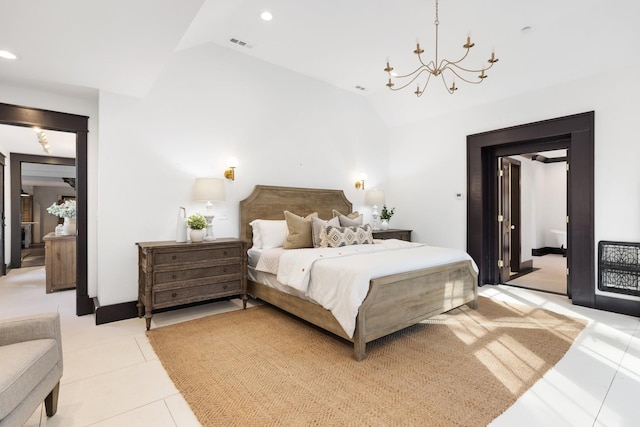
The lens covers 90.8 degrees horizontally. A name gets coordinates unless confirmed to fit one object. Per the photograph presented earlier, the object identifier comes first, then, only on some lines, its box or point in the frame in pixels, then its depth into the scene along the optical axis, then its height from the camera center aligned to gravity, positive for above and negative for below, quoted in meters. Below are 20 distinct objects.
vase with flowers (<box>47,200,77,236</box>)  5.13 -0.04
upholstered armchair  1.38 -0.74
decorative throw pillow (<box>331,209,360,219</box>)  4.78 -0.04
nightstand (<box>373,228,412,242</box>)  5.37 -0.39
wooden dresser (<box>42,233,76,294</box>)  4.63 -0.73
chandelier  4.52 +2.02
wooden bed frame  2.64 -0.84
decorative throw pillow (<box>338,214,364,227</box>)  4.47 -0.14
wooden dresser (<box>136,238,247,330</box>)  3.21 -0.65
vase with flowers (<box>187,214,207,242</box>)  3.61 -0.15
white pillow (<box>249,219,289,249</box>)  4.15 -0.28
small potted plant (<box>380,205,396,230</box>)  5.78 -0.11
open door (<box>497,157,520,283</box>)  5.23 -0.09
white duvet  2.59 -0.52
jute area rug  1.89 -1.20
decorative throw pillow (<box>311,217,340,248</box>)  4.00 -0.21
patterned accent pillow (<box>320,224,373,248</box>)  3.90 -0.31
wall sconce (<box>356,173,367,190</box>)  5.80 +0.57
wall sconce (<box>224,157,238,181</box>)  4.22 +0.61
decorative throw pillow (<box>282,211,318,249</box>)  3.98 -0.27
